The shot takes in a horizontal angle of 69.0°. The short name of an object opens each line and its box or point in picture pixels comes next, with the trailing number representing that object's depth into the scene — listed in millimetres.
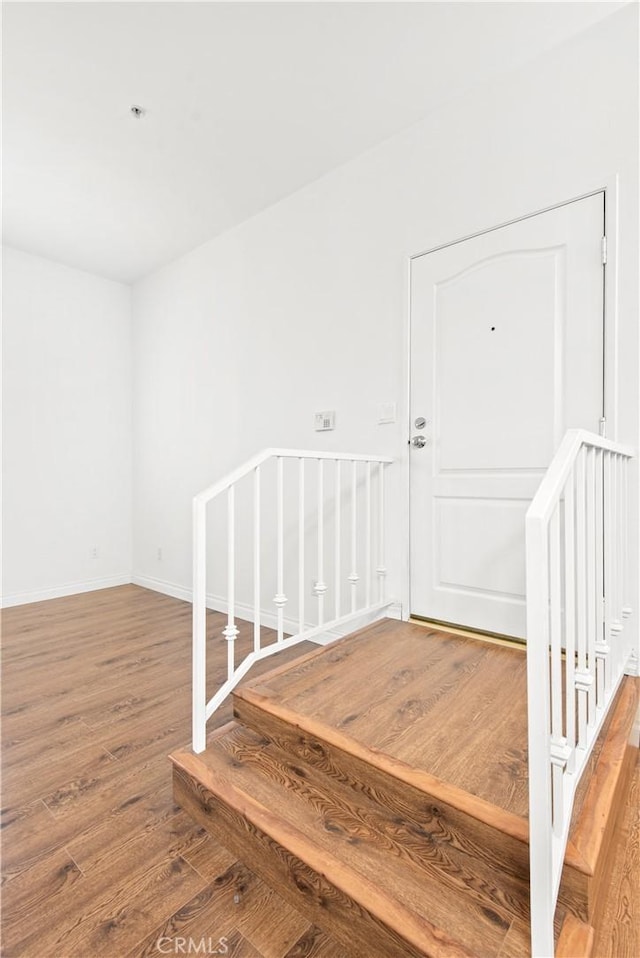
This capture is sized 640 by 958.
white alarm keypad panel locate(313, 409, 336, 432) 2672
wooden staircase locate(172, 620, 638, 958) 957
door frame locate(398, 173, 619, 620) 1766
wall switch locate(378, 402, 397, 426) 2418
